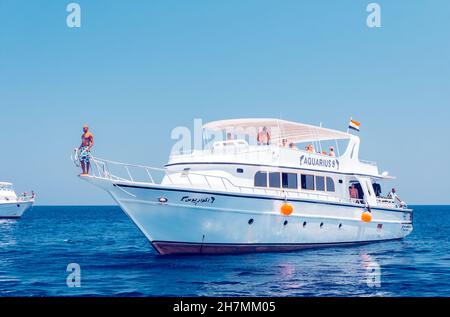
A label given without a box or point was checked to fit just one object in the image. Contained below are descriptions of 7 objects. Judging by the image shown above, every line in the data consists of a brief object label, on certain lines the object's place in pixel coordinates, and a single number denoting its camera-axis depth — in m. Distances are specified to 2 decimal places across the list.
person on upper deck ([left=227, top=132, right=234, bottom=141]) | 20.80
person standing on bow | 14.98
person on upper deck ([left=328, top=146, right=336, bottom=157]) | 22.59
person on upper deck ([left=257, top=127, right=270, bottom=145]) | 20.69
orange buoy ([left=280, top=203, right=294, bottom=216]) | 18.14
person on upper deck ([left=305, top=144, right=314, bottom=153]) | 21.52
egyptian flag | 24.53
